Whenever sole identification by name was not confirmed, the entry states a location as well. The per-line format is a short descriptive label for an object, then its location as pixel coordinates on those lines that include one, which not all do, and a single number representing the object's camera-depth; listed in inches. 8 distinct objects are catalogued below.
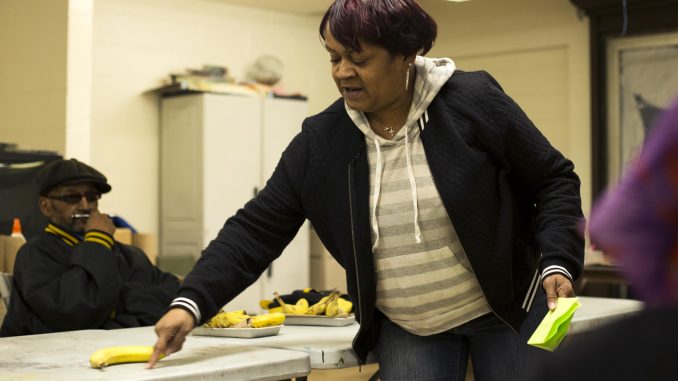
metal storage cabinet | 283.4
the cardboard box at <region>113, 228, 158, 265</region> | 188.7
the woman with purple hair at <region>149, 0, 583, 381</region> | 75.4
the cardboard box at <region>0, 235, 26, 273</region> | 168.9
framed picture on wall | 274.8
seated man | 116.7
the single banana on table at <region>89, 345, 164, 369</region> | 70.2
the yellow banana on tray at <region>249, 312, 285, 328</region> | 90.0
